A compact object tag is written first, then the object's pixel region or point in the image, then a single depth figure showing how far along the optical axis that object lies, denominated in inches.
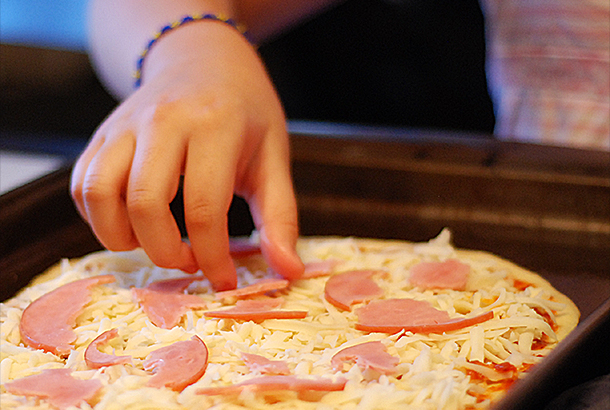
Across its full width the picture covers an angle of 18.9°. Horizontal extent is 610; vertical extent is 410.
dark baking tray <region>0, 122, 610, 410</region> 30.2
